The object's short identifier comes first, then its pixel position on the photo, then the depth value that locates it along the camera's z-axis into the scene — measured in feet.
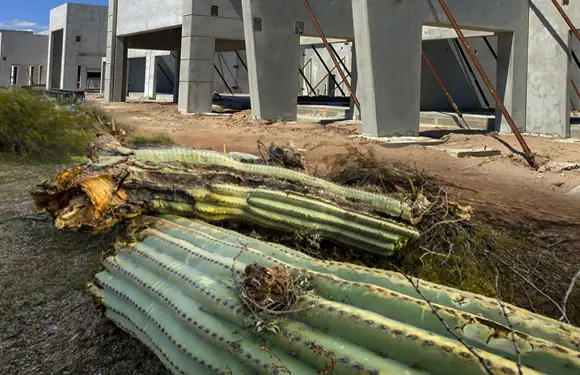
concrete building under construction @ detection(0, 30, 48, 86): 137.18
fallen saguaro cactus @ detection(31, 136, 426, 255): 11.91
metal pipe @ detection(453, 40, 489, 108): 67.64
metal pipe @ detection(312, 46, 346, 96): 91.30
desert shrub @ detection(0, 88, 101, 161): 28.04
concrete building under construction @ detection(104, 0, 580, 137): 40.78
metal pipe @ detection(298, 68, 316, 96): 98.45
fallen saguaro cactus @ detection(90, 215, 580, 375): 6.37
